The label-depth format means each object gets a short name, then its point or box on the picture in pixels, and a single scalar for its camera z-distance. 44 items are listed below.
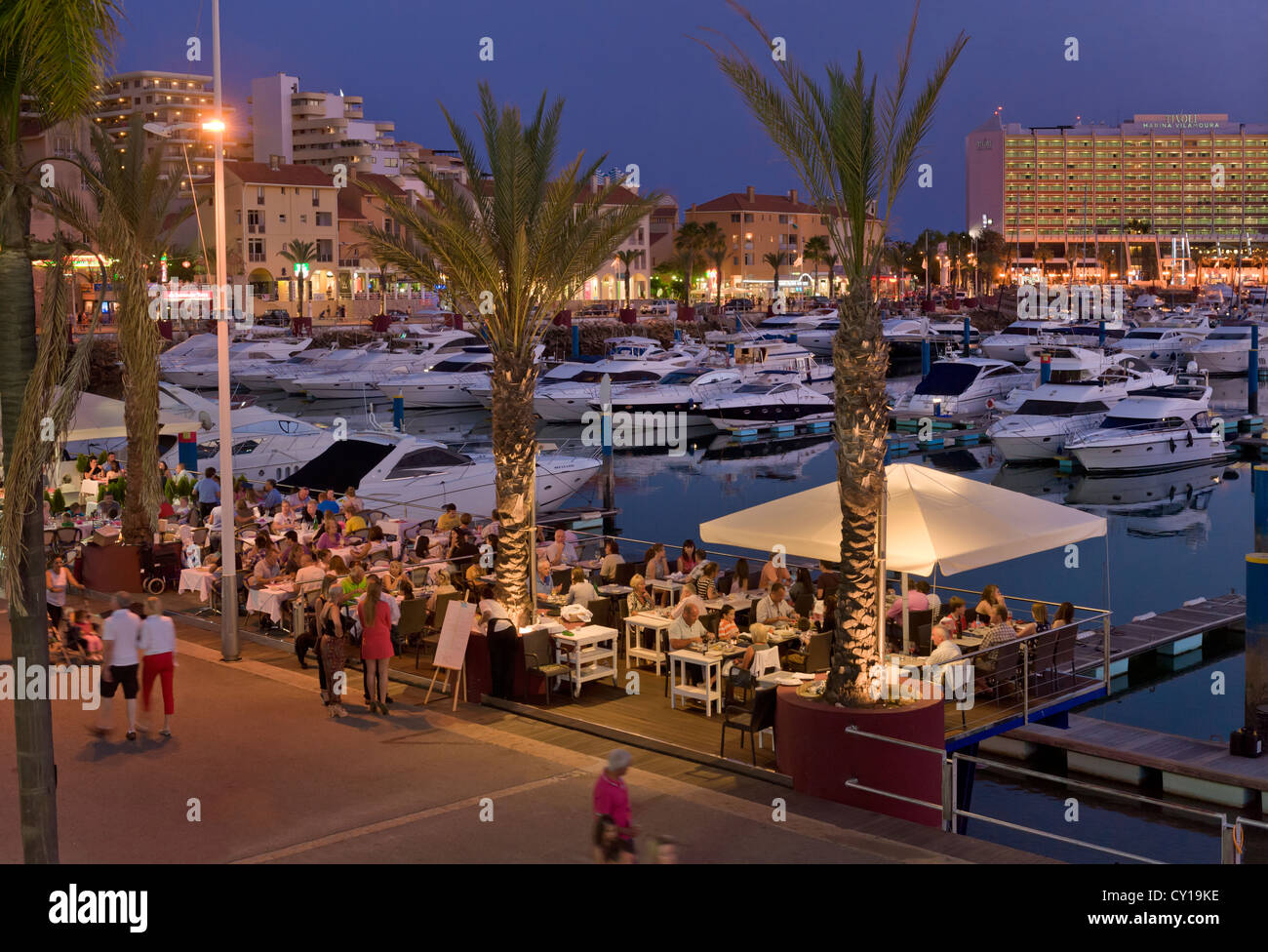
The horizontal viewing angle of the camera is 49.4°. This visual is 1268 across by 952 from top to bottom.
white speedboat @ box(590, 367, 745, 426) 58.81
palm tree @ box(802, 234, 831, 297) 137.12
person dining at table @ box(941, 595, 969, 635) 14.92
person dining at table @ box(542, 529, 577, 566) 20.52
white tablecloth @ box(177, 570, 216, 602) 19.62
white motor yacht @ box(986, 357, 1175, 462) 47.31
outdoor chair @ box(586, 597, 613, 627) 16.22
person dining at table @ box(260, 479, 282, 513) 26.10
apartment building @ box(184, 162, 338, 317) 96.62
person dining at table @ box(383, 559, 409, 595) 17.44
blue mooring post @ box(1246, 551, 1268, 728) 16.03
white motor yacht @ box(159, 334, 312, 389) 68.75
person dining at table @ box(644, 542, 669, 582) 18.86
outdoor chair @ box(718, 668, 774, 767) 12.33
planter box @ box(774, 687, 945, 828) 11.27
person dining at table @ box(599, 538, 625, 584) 19.88
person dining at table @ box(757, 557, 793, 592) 17.44
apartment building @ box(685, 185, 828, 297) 143.50
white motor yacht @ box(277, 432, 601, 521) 30.84
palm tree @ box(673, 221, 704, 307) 126.38
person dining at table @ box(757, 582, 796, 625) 15.57
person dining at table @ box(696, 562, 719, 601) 17.00
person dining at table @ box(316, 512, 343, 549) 21.03
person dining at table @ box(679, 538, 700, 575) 19.36
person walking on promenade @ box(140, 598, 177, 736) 13.57
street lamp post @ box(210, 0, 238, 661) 16.42
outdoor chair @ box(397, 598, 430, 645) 16.38
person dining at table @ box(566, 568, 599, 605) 16.48
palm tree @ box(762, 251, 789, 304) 139.60
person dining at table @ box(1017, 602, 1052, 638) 14.68
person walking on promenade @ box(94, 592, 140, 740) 13.40
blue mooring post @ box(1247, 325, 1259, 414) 56.03
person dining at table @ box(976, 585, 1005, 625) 15.38
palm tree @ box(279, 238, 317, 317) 97.31
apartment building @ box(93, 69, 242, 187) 155.75
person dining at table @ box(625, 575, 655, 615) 16.33
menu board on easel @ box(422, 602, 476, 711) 14.54
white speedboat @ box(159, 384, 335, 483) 36.34
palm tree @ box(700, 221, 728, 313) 128.10
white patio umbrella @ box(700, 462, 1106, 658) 13.26
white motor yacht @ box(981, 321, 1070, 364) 77.81
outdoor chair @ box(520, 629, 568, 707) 14.71
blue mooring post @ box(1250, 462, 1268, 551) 16.06
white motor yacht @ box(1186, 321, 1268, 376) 71.88
